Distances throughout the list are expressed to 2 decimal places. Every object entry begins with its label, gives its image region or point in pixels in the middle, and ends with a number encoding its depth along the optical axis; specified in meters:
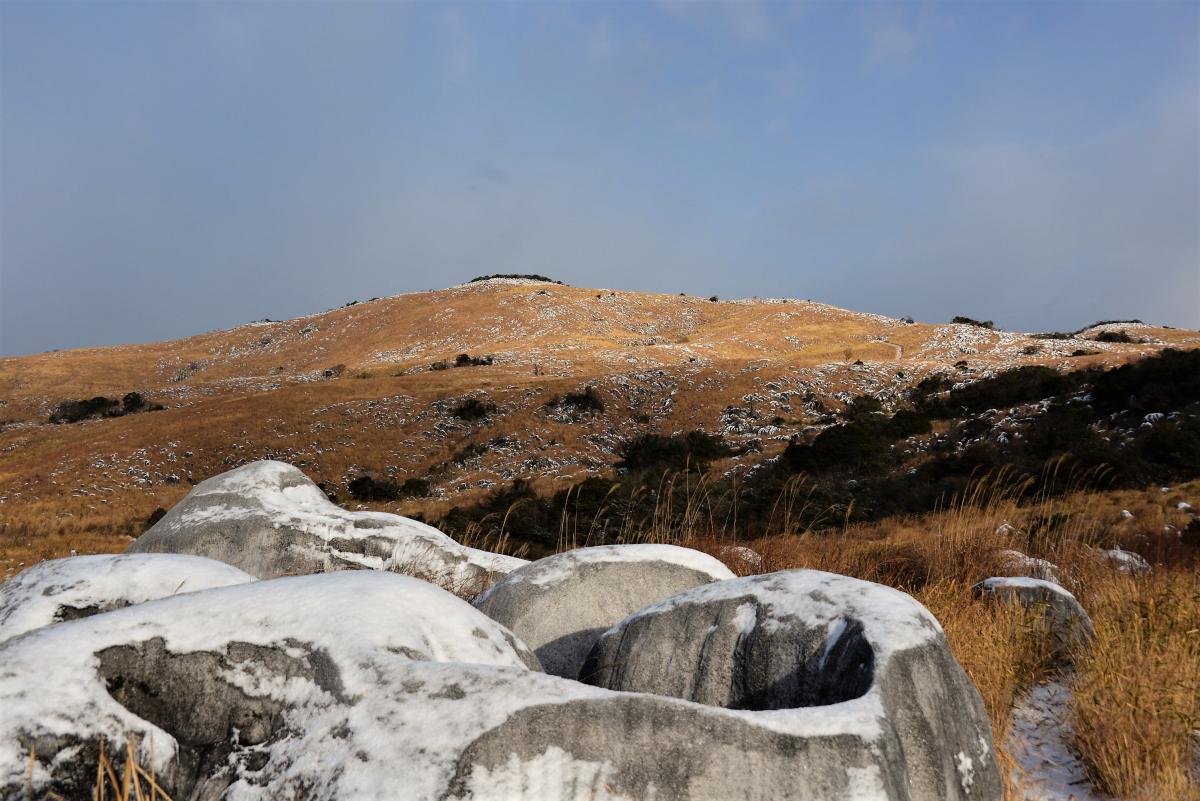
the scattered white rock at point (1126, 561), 9.23
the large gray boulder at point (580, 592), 5.57
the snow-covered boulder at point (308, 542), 8.08
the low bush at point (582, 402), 41.00
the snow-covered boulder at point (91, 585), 4.41
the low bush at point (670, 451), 31.27
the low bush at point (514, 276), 113.00
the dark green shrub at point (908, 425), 29.75
